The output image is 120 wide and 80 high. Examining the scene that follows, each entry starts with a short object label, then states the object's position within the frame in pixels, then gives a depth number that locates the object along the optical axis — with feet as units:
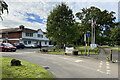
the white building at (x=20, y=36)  116.57
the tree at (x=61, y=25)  65.62
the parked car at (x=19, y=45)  95.83
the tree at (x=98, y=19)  105.19
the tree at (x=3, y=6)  14.76
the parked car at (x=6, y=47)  60.54
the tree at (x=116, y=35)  121.94
